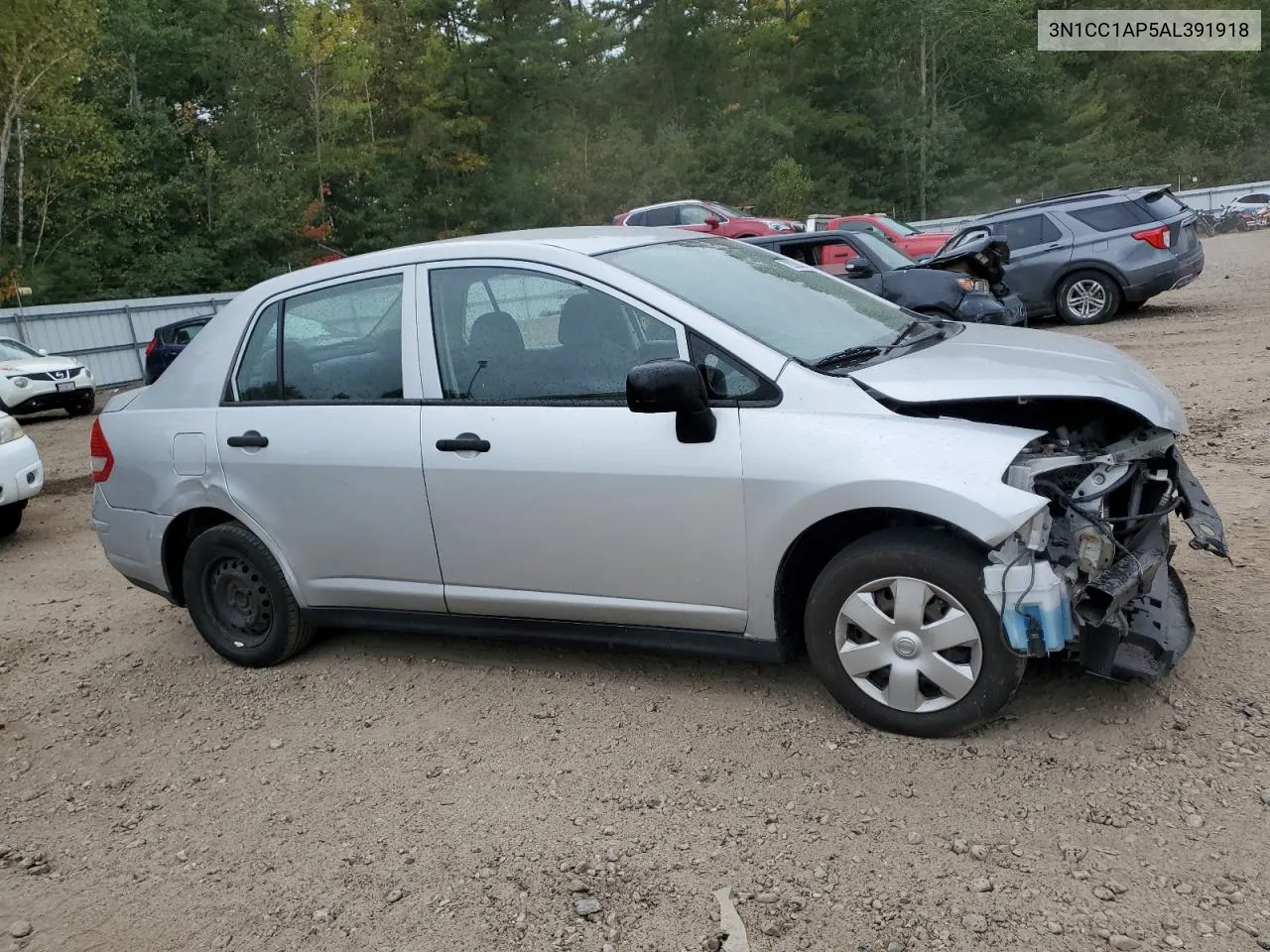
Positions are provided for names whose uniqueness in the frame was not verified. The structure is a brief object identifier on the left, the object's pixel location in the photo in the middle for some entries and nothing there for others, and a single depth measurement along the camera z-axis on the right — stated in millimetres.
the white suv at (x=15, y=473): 7902
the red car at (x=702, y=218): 22906
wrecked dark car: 9969
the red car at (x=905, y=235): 18844
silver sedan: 3363
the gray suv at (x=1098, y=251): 13078
